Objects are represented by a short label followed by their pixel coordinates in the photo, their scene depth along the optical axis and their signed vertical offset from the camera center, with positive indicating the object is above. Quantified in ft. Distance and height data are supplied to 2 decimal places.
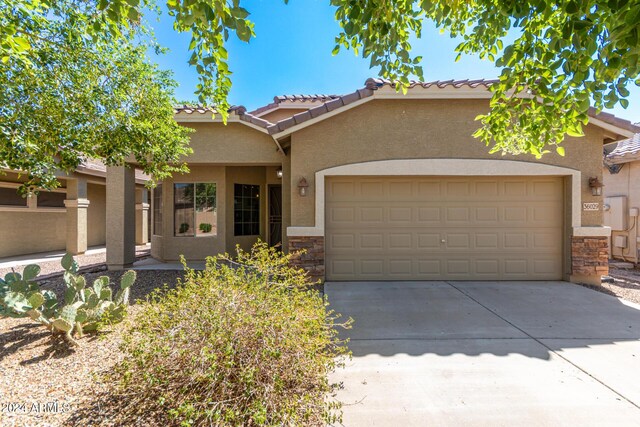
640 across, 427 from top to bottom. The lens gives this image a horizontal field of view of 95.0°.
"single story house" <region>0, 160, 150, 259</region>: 35.45 -0.15
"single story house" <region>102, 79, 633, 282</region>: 22.74 +1.80
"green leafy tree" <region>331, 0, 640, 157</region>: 8.17 +5.71
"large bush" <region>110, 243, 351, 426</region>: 7.96 -4.40
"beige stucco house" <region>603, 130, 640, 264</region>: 31.17 +1.90
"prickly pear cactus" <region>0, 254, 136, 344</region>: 12.10 -3.93
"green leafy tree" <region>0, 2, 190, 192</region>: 12.71 +5.88
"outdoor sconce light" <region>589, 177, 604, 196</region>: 22.49 +2.32
